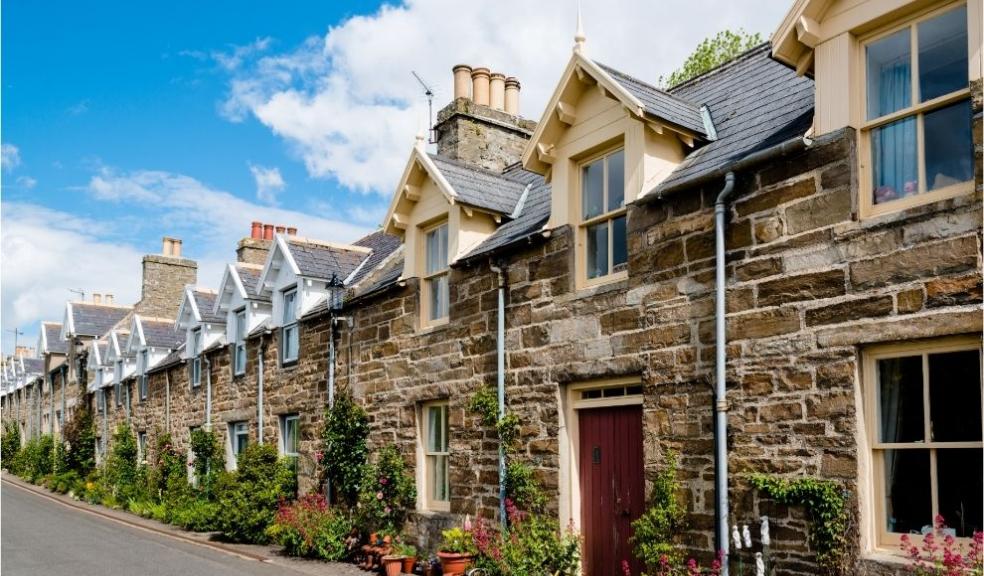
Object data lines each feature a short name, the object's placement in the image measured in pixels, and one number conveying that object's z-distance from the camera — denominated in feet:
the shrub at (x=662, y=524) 30.32
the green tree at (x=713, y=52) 95.30
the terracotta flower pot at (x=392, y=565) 42.98
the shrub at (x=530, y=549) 35.04
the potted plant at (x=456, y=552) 39.17
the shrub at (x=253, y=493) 57.98
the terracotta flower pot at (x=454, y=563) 39.11
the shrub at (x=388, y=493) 46.98
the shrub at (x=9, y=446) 158.92
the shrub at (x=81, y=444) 112.57
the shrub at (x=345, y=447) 50.96
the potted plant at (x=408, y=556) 44.11
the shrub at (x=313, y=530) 49.26
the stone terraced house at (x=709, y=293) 24.22
